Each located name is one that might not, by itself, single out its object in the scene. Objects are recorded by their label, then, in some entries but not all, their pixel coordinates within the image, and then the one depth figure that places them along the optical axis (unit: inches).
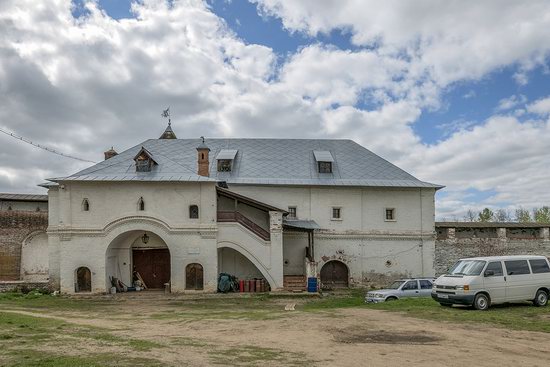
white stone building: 964.6
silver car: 764.0
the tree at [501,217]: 2786.7
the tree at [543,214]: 2412.6
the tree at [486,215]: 2591.0
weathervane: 1389.1
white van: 585.0
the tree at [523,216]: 2704.2
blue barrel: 953.5
